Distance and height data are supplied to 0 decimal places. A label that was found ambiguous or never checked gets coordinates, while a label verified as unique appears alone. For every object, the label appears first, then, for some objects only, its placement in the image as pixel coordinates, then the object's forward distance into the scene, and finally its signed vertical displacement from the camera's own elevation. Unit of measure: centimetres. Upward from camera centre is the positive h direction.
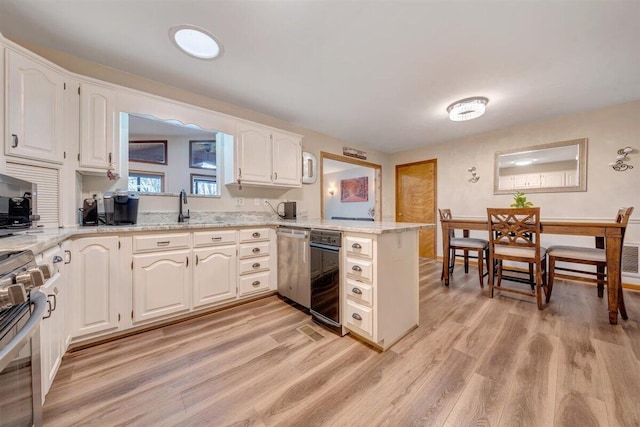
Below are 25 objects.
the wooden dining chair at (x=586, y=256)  202 -41
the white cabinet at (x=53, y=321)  112 -58
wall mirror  315 +66
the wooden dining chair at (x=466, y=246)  284 -41
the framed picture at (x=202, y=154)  258 +66
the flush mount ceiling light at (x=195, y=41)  170 +132
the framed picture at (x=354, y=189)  684 +72
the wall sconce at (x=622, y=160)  280 +66
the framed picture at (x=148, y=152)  222 +60
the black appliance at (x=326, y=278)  186 -55
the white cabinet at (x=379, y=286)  162 -54
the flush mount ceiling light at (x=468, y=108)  259 +120
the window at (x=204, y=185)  260 +32
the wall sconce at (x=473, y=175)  402 +66
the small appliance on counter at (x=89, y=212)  188 +0
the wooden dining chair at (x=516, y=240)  227 -28
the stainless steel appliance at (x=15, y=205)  113 +4
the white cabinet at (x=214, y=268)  209 -52
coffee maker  193 +4
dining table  194 -20
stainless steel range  59 -34
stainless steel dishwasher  219 -53
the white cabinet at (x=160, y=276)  181 -53
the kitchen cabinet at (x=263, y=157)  264 +67
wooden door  459 +35
